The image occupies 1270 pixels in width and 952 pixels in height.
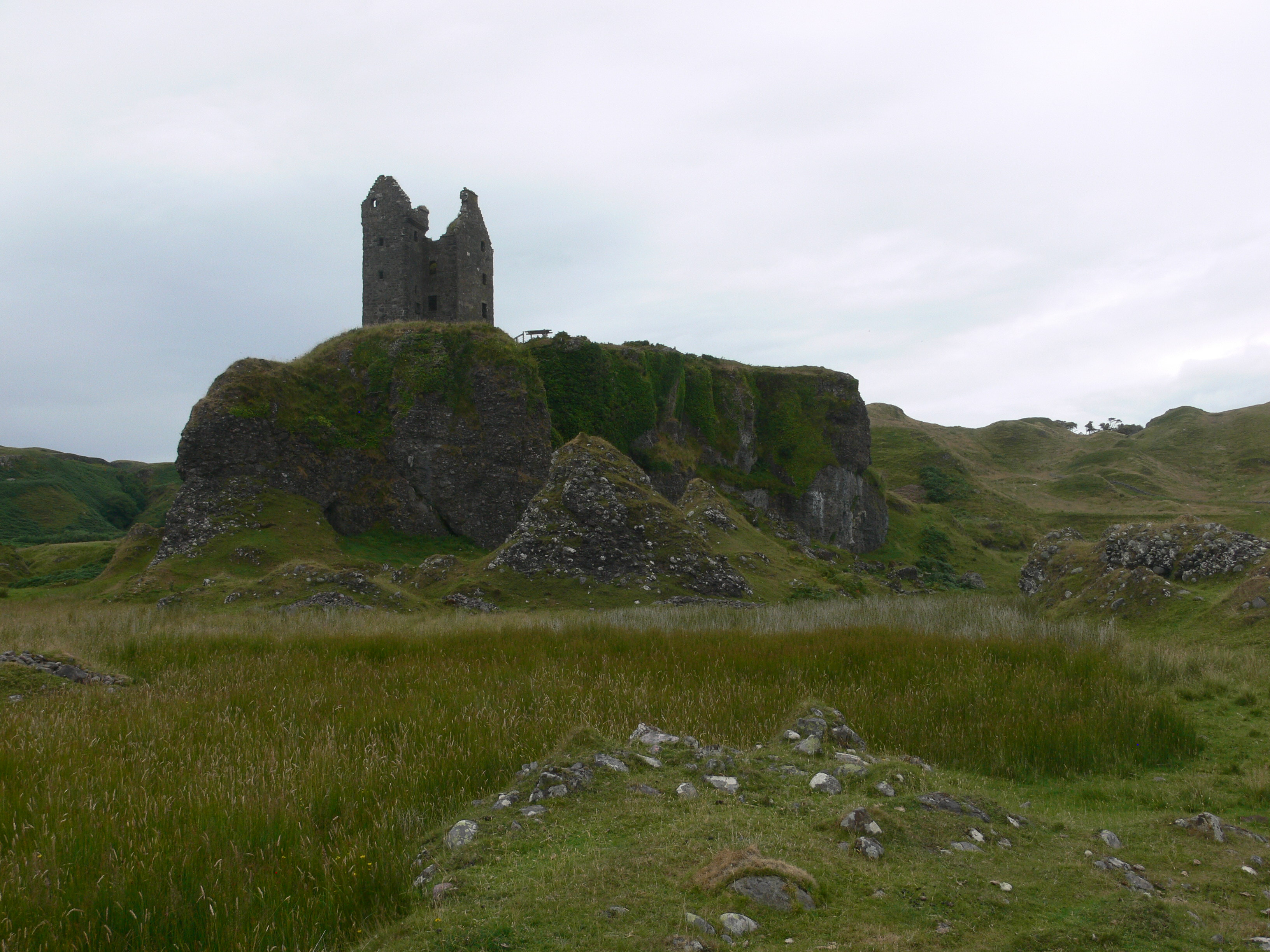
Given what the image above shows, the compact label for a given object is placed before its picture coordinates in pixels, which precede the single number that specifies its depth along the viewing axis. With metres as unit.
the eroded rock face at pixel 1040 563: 26.55
